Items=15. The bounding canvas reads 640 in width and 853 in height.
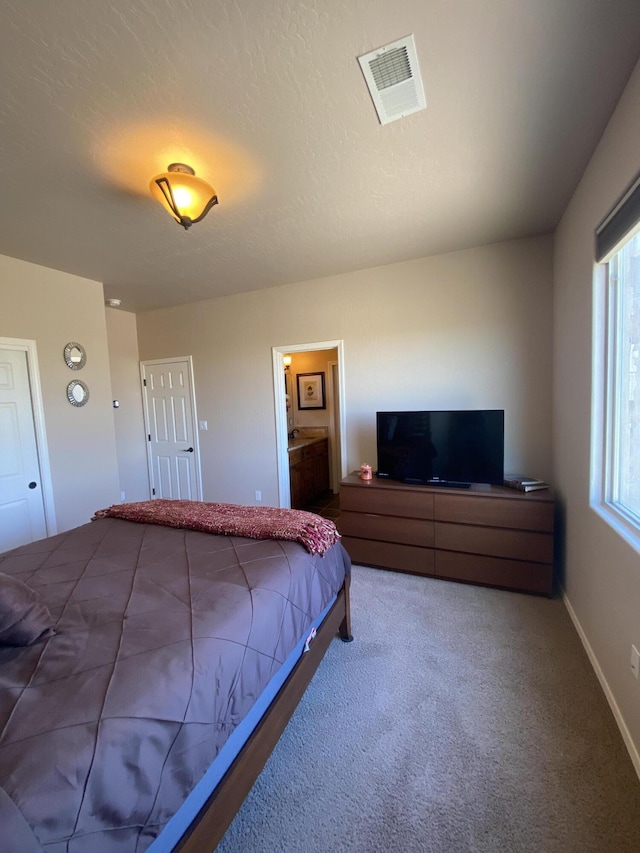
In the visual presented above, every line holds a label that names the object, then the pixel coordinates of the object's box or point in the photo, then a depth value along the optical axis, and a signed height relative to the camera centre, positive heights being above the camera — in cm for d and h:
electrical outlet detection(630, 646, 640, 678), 137 -109
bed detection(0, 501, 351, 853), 71 -72
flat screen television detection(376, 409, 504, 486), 275 -44
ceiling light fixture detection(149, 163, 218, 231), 175 +110
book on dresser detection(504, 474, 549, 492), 263 -71
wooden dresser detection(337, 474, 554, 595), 250 -108
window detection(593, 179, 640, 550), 155 +8
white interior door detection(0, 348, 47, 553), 293 -44
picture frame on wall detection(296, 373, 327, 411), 564 +14
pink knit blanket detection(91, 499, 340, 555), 178 -67
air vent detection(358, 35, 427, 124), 133 +131
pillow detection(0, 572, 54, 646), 102 -63
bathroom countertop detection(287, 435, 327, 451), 458 -60
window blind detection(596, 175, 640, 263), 138 +72
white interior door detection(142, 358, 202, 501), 453 -32
